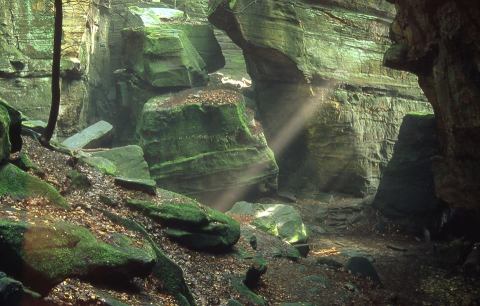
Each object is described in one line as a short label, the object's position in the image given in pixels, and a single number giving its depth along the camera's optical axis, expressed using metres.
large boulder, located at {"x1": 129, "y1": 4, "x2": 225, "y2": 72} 29.94
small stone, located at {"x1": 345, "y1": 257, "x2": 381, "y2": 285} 13.53
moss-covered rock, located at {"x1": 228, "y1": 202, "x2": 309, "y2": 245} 17.45
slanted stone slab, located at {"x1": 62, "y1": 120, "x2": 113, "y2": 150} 21.62
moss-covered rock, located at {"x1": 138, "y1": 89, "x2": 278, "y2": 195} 21.59
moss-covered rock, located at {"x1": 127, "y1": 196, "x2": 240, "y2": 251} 11.38
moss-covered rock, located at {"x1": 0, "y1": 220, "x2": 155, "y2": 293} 6.80
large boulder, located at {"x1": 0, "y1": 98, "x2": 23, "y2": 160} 8.88
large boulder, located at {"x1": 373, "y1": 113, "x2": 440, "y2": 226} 19.67
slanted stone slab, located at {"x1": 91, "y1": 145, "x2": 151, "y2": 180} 18.78
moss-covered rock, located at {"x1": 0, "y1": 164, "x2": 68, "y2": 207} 8.78
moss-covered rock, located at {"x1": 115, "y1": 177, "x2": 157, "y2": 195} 12.70
